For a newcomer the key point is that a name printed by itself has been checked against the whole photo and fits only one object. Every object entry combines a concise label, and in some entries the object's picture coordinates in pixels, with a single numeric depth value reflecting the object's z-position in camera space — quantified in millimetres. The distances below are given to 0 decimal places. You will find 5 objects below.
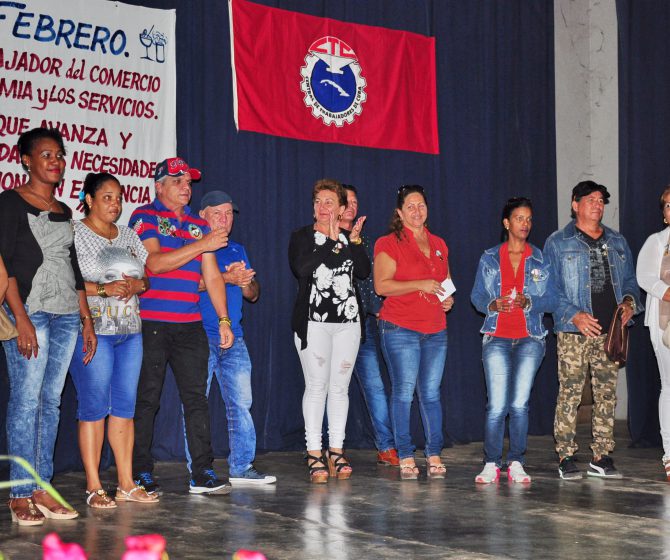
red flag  5738
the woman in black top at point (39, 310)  3594
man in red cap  4270
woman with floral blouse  4801
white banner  4844
